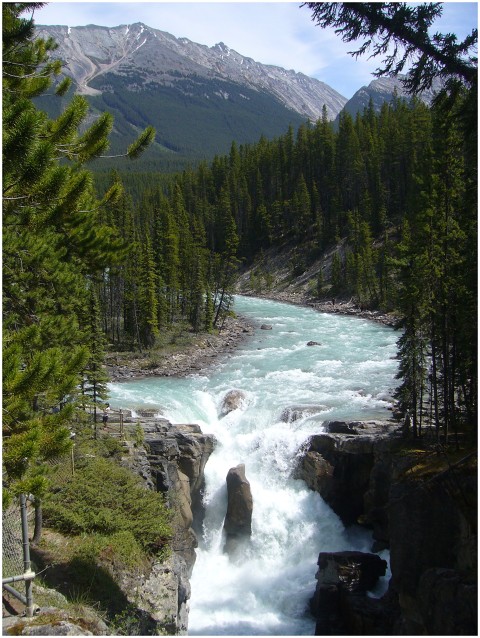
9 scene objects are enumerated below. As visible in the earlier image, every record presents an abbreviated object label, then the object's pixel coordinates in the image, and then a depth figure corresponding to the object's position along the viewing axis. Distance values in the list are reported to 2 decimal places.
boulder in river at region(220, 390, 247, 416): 28.31
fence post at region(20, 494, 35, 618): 8.77
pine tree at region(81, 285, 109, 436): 20.80
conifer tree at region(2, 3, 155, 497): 6.91
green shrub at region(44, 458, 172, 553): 14.91
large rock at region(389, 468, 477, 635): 12.37
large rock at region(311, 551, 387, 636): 15.99
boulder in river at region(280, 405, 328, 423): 26.02
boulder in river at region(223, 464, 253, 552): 21.92
